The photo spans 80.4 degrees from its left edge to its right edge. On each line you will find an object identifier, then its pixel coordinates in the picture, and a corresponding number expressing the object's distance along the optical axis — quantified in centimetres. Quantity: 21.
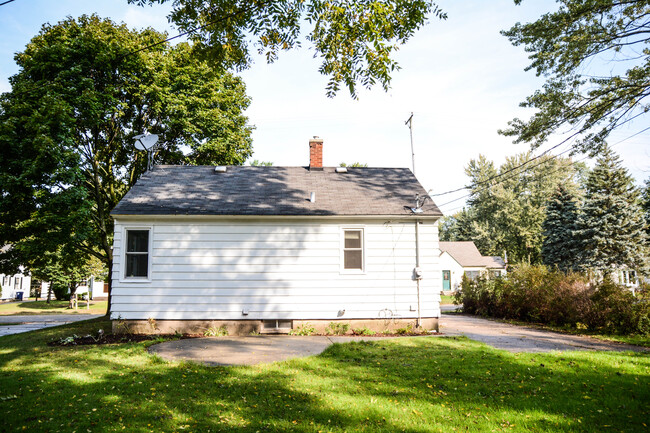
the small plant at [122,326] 1101
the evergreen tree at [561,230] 3462
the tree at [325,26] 536
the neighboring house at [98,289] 4050
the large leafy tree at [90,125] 1316
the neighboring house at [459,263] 4341
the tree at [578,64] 990
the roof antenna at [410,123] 1616
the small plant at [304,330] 1123
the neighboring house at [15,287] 4006
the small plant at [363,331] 1120
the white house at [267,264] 1121
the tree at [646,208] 3178
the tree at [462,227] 5646
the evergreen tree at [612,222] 3131
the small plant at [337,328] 1124
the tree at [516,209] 4900
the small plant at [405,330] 1133
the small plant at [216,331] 1102
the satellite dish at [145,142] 1432
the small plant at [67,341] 999
